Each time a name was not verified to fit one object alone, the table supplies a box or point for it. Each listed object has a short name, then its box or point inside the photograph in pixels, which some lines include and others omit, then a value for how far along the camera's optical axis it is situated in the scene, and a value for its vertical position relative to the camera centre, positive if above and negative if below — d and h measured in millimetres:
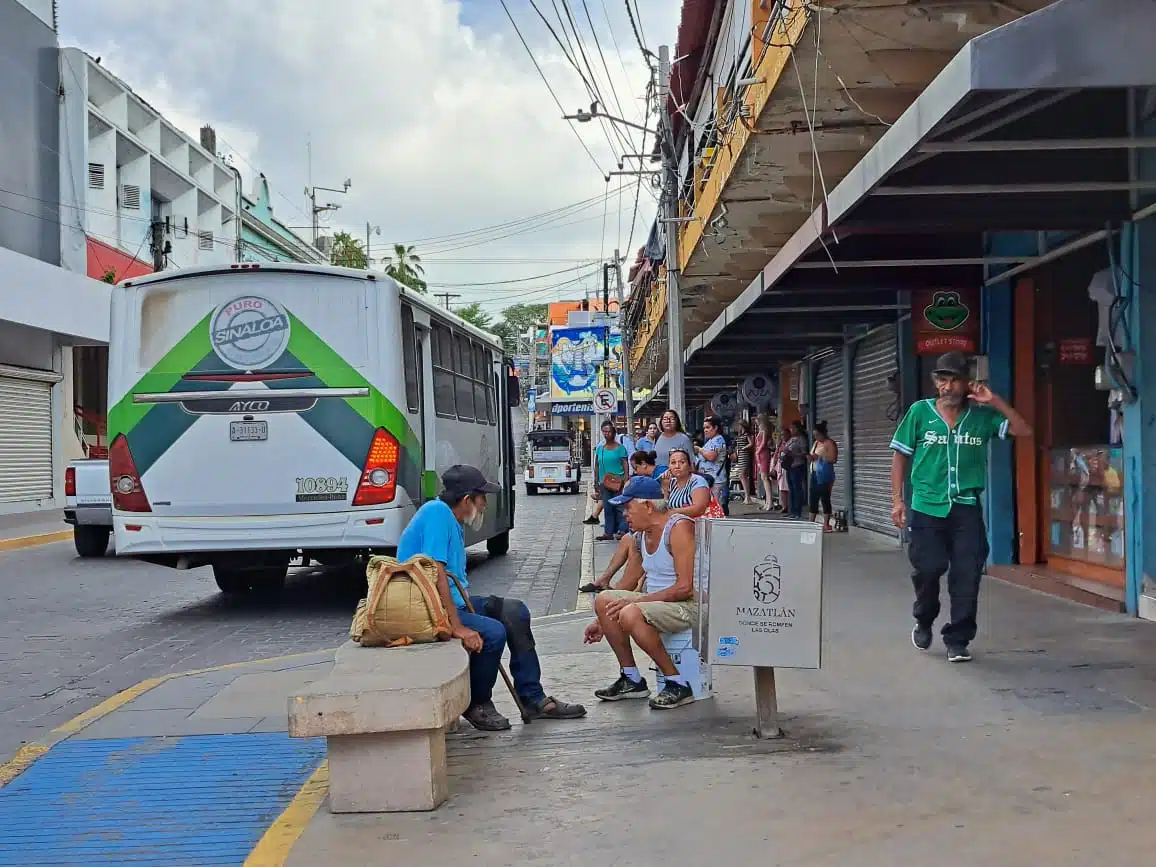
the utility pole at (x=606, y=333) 43700 +4661
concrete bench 4855 -1109
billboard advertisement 59219 +4410
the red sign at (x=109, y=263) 32119 +5350
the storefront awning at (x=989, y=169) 5207 +1659
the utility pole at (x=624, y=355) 33281 +2689
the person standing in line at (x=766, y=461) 24172 -271
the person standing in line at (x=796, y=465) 18719 -280
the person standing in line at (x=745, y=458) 27969 -231
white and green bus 10797 +365
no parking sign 29141 +1167
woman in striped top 8141 -285
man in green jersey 7195 -265
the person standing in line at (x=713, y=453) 14477 -55
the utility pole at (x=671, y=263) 16922 +2615
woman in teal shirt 17750 -311
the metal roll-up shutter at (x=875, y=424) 16078 +311
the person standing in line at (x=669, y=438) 14008 +124
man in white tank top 6355 -806
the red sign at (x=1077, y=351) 10750 +811
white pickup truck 17312 -530
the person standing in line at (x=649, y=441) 16000 +112
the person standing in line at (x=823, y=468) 17672 -311
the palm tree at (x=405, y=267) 67812 +10455
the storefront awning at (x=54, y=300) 25609 +3561
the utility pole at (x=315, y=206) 63028 +13187
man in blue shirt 6070 -849
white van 42844 -449
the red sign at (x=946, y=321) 11656 +1189
